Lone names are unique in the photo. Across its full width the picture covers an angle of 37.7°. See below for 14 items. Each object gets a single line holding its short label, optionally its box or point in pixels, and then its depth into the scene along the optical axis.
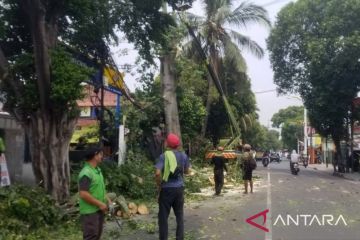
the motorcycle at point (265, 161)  43.06
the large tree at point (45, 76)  10.77
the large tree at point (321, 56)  30.03
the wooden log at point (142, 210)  12.17
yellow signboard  19.40
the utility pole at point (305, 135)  60.53
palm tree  31.09
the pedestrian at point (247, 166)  17.38
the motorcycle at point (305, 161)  46.47
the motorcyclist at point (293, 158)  29.12
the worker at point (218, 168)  16.73
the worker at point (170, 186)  7.95
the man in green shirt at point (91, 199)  6.29
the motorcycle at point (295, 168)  29.16
